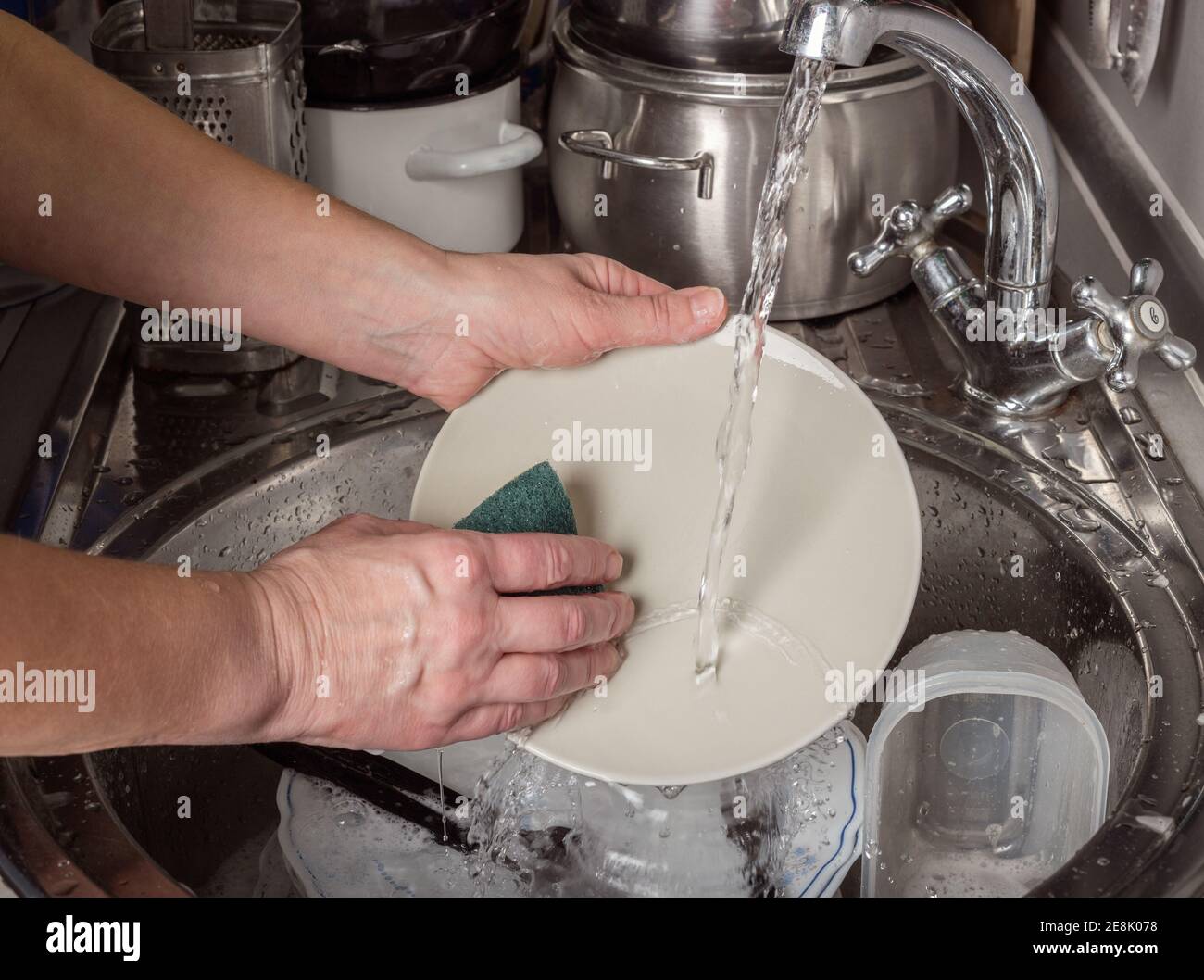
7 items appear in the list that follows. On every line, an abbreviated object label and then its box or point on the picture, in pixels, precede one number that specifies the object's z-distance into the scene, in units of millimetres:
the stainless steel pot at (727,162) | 939
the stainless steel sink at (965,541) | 691
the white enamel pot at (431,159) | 1021
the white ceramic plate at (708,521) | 663
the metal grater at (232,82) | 908
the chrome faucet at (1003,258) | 719
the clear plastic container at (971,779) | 713
